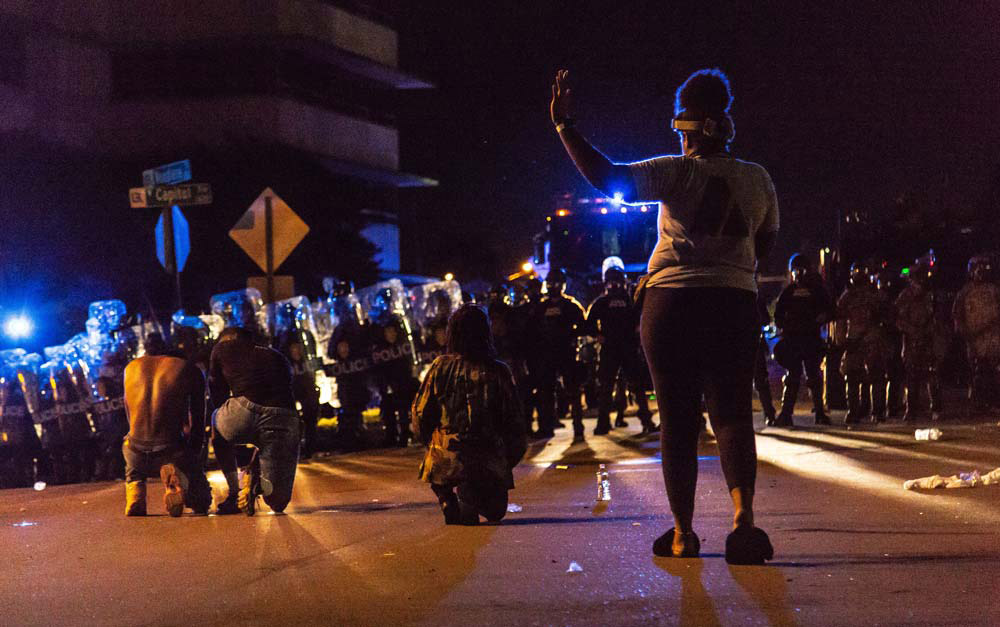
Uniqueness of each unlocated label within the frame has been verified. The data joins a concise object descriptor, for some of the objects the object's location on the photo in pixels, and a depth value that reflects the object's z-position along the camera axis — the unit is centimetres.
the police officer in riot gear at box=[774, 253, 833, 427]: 1575
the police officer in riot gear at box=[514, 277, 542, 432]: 1683
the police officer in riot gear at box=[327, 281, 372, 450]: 1773
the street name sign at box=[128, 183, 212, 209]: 1627
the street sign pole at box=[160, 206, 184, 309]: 1667
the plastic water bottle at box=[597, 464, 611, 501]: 985
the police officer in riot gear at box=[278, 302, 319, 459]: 1593
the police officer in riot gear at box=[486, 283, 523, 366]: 1745
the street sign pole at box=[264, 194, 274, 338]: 1588
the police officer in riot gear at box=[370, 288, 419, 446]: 1764
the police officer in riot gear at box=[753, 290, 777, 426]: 1616
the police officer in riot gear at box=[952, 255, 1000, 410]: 1574
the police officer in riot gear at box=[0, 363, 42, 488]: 1566
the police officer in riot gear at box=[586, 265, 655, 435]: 1572
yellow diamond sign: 1590
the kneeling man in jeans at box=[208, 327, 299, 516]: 1012
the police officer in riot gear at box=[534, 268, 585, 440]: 1647
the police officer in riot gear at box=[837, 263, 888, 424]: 1606
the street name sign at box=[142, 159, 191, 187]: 1638
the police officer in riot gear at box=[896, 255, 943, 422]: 1595
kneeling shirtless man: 1063
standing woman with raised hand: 611
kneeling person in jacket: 858
